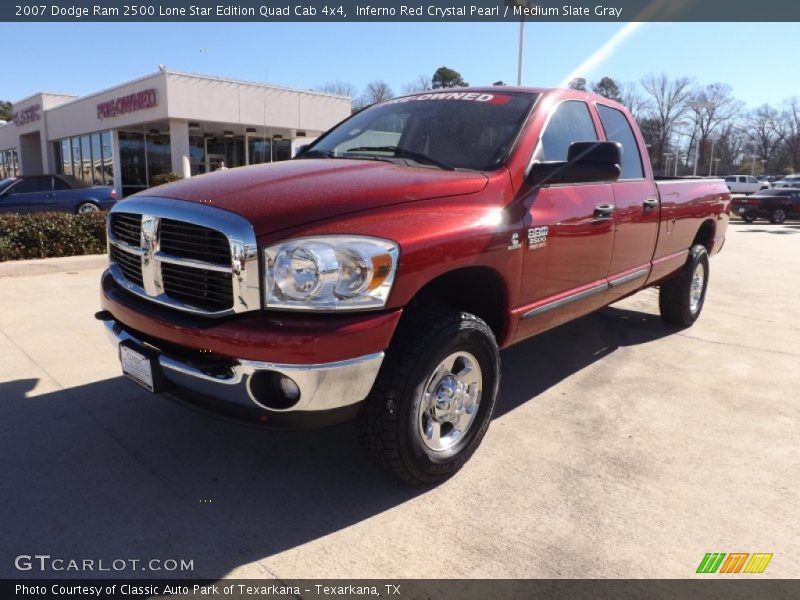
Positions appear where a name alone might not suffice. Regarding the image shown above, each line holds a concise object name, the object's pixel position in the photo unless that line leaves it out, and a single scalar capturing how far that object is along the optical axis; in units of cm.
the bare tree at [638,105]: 7481
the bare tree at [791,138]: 8938
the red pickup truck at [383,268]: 238
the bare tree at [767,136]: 9412
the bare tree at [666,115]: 8394
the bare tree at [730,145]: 9738
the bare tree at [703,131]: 9225
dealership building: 2384
